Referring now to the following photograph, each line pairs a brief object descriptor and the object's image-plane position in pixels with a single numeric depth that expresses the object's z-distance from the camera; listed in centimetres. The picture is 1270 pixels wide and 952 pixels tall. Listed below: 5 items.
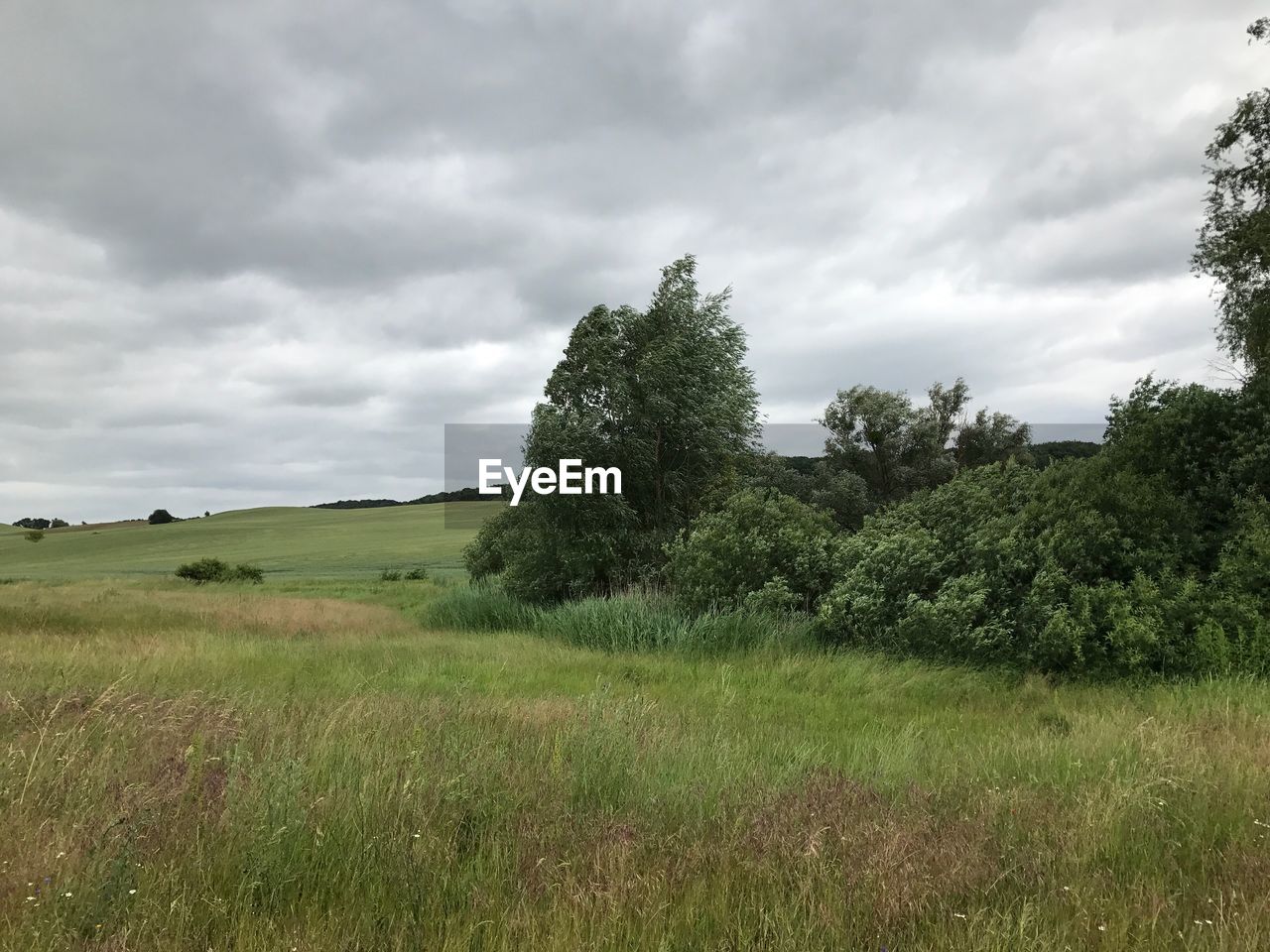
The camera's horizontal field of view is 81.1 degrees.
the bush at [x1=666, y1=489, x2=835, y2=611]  1686
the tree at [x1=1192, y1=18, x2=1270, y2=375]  1877
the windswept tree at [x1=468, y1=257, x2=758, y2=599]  2408
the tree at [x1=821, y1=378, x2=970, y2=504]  5209
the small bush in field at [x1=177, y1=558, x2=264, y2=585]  4744
